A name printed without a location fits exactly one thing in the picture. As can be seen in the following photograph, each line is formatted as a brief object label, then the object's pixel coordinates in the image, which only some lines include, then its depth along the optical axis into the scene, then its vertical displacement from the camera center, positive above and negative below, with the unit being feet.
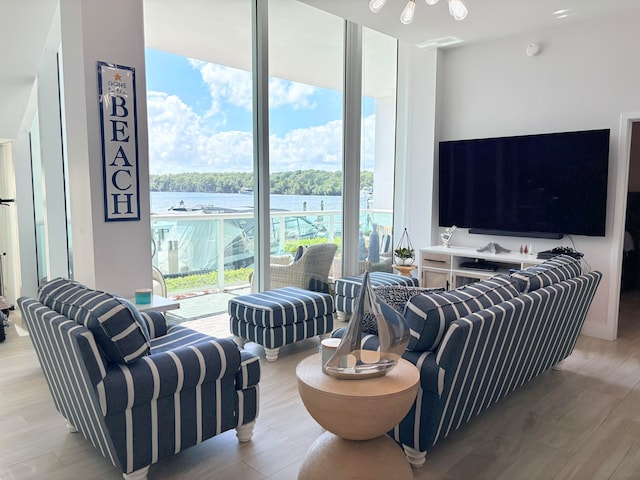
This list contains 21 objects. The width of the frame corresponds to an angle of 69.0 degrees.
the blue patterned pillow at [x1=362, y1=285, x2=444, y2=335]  7.98 -1.66
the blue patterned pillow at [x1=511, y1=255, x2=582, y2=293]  8.87 -1.52
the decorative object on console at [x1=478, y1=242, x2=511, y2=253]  15.52 -1.66
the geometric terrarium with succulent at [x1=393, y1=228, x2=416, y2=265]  16.49 -2.01
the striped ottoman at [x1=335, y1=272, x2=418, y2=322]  14.70 -2.78
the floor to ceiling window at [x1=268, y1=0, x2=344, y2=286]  14.29 +2.41
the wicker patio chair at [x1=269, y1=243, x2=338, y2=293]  14.78 -2.32
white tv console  15.04 -2.25
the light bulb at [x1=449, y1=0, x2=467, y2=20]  9.80 +4.07
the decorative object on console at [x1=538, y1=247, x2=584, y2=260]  13.42 -1.58
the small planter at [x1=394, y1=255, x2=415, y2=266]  16.56 -2.17
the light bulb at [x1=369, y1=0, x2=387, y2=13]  10.18 +4.29
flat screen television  13.66 +0.48
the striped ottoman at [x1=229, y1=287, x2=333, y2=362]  11.54 -3.02
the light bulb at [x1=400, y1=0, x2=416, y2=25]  10.58 +4.36
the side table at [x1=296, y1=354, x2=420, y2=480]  5.62 -2.72
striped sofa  6.81 -2.31
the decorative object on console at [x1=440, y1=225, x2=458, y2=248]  16.69 -1.30
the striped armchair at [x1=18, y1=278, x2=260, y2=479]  6.12 -2.57
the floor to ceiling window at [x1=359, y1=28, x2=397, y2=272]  17.30 +1.89
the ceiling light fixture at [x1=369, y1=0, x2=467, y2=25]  9.85 +4.25
